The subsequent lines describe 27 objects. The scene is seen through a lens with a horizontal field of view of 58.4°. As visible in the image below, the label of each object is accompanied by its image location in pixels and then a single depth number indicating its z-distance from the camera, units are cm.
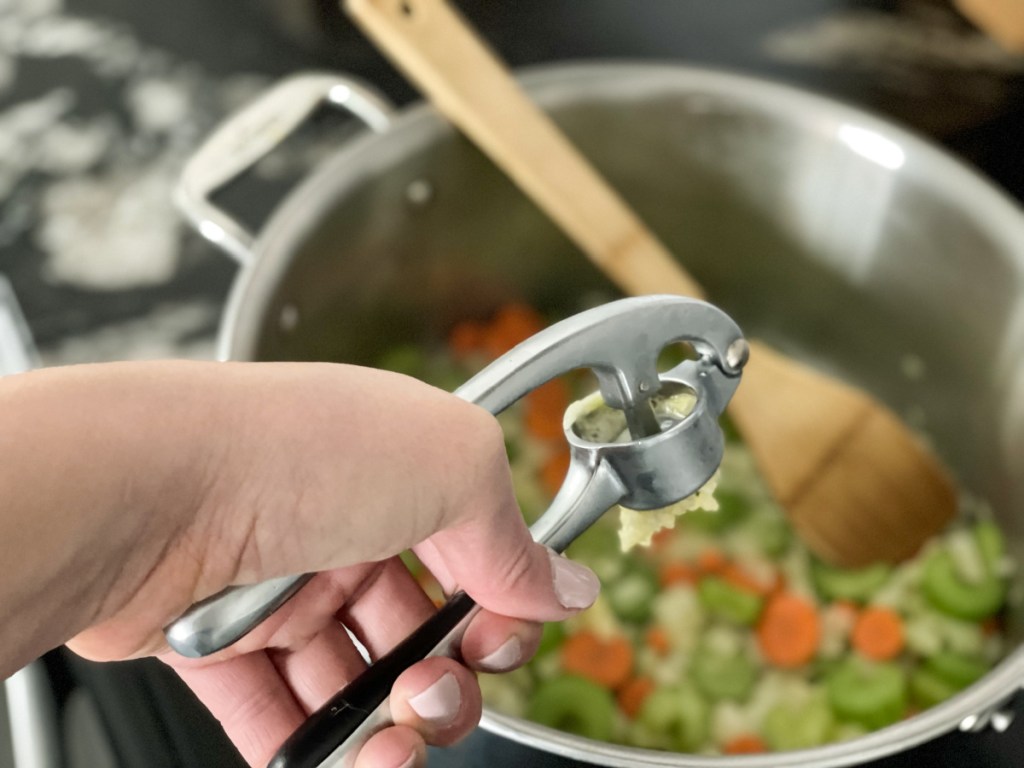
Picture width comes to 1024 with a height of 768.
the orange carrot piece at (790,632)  90
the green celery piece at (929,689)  84
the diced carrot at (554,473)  102
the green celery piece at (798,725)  83
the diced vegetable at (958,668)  85
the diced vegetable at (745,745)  84
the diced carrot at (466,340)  112
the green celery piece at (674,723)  85
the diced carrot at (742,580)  94
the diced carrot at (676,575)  96
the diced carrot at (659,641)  92
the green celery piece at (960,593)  88
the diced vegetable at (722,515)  98
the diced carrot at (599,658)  89
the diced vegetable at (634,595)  93
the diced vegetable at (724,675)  87
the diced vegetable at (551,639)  90
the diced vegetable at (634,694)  87
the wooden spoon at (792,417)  88
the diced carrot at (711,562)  96
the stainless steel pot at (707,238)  83
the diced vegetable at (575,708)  82
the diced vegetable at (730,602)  92
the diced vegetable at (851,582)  93
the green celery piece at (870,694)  82
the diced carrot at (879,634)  89
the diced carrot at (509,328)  111
